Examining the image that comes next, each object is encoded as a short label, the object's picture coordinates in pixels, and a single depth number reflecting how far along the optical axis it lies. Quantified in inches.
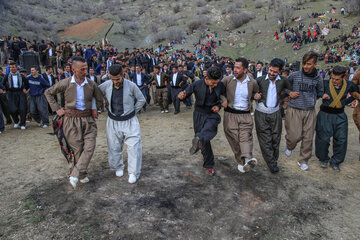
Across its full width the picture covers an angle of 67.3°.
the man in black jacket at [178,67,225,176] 161.9
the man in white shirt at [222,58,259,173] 171.9
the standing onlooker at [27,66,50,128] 307.6
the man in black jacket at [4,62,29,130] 306.0
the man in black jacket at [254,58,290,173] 179.3
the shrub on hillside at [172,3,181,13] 1973.4
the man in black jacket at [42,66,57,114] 352.2
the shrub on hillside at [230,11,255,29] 1681.8
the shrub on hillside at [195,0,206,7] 2009.1
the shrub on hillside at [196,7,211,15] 1852.9
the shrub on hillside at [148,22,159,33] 1679.0
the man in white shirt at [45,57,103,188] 156.8
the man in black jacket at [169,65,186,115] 400.5
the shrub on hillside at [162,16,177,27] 1732.3
